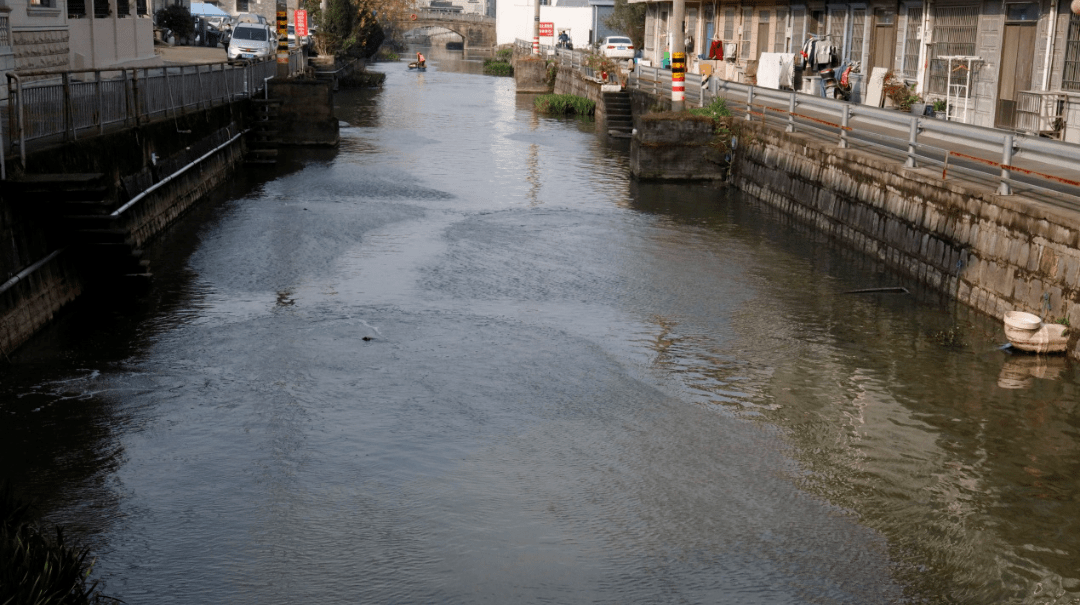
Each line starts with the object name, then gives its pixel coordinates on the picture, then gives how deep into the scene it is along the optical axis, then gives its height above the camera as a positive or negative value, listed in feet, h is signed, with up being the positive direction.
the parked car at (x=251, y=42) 152.76 +2.48
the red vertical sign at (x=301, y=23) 154.51 +4.99
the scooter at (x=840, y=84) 92.79 -0.64
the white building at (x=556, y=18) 281.54 +12.47
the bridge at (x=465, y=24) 363.35 +12.64
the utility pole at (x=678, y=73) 85.81 -0.09
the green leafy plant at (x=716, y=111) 81.82 -2.63
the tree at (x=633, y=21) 233.35 +9.55
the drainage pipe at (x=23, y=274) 37.09 -6.91
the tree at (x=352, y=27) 192.95 +6.26
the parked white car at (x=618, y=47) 196.94 +3.90
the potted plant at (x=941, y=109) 78.33 -1.97
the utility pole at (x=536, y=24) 223.84 +8.22
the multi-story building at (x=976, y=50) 66.28 +1.86
